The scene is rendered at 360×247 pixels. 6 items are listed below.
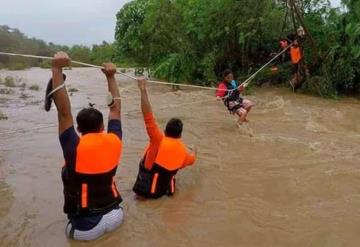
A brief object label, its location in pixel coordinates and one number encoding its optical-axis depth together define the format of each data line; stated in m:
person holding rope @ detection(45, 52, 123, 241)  3.87
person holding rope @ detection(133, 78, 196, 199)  5.25
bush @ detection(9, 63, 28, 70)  32.43
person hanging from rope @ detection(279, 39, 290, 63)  13.50
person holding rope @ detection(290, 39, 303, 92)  13.12
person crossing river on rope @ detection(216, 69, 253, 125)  9.31
